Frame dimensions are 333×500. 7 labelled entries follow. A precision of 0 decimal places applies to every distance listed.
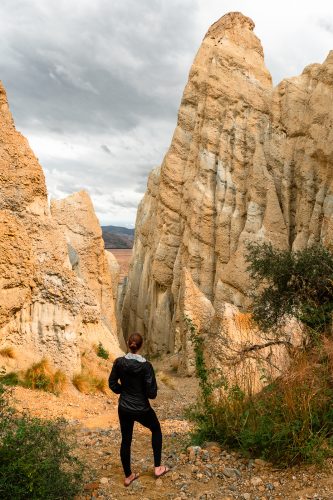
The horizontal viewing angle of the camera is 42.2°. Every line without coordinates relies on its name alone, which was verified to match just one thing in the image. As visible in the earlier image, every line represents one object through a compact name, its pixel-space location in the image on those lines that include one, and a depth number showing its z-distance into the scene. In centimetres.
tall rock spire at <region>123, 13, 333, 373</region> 2448
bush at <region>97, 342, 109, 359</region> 1239
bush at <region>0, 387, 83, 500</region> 361
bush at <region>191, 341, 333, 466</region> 467
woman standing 485
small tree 1304
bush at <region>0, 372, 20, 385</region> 864
